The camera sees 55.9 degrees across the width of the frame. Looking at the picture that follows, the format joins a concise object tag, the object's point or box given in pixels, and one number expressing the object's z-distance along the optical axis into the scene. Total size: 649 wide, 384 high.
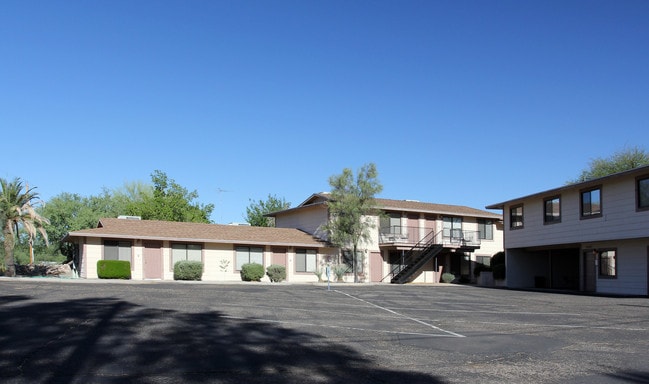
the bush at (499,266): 38.28
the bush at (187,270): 34.31
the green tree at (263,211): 71.62
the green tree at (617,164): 50.19
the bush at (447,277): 42.59
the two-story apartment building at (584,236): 26.27
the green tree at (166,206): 54.53
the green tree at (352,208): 39.34
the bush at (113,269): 32.47
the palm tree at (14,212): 38.50
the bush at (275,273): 36.84
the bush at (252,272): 36.53
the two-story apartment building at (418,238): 41.94
